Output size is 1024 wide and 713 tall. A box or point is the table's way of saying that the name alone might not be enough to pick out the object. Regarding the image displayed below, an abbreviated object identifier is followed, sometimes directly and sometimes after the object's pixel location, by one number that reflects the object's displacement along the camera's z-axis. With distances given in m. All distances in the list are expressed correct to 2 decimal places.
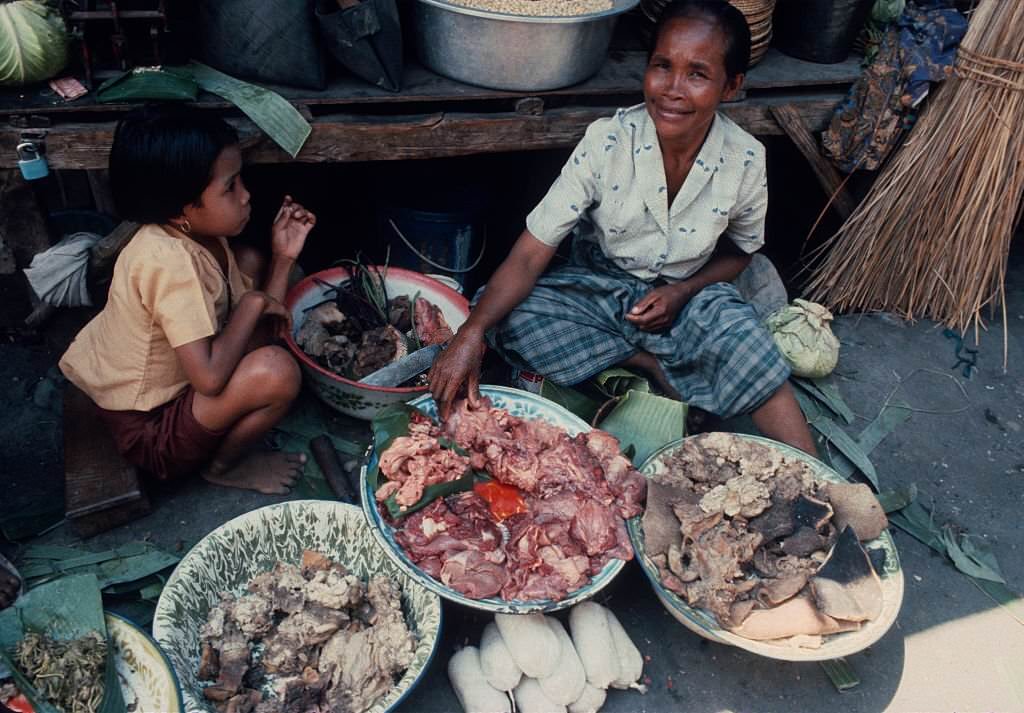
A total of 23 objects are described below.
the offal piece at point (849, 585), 2.21
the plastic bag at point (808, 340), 3.41
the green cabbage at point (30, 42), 2.52
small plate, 1.95
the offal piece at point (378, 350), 3.02
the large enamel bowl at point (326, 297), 2.85
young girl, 2.33
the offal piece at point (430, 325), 3.17
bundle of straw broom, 3.35
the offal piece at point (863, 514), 2.42
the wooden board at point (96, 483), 2.53
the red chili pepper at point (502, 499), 2.44
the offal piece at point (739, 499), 2.36
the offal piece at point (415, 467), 2.33
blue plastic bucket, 3.48
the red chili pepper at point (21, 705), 1.94
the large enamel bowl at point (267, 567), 2.12
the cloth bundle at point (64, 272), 2.88
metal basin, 2.77
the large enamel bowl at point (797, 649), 2.21
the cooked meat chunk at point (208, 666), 2.15
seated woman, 2.65
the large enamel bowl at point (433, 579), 2.15
